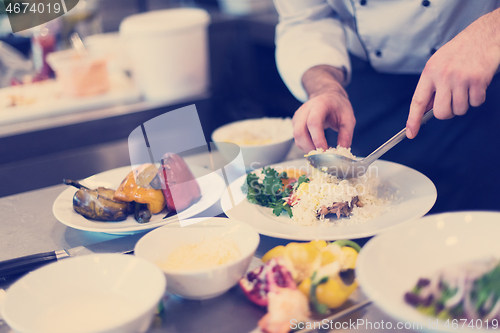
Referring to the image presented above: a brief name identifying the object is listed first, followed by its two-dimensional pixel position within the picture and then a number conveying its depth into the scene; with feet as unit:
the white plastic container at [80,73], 7.04
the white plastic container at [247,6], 10.68
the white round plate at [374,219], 2.64
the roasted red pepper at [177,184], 3.11
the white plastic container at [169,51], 7.14
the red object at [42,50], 7.97
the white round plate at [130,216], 2.86
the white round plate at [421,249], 1.80
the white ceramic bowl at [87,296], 1.82
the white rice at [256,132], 4.54
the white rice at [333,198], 2.97
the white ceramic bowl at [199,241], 2.05
